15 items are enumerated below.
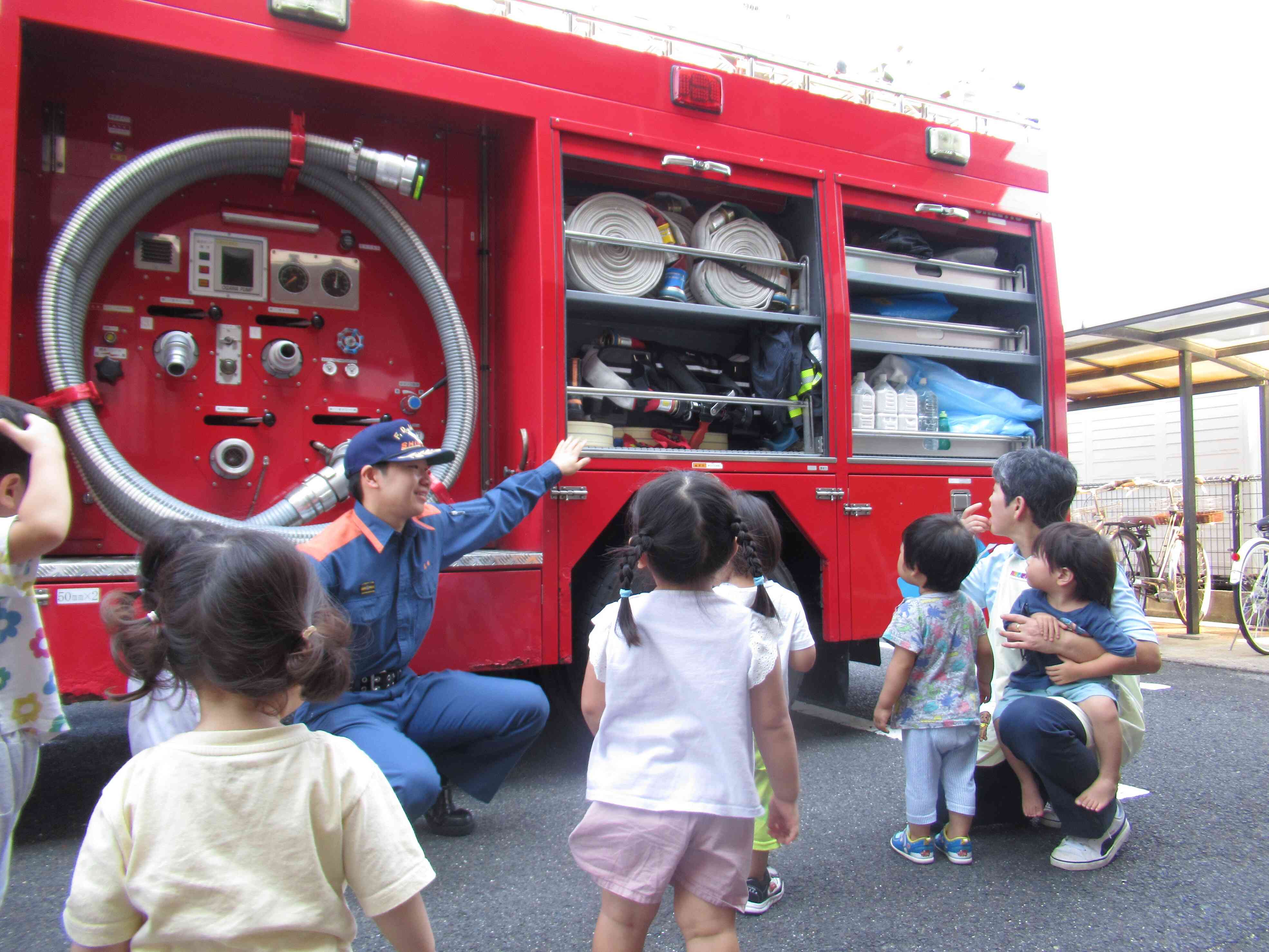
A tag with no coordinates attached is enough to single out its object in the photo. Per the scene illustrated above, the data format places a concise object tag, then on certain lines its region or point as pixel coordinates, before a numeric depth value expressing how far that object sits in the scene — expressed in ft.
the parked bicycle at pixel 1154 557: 28.91
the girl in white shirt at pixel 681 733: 4.99
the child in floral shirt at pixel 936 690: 8.25
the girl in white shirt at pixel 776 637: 7.14
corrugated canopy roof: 20.15
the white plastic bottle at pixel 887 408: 13.11
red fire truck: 9.12
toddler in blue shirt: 8.16
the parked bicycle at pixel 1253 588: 21.63
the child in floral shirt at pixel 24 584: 5.25
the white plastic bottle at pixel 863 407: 12.92
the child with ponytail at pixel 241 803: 3.46
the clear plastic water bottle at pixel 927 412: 13.76
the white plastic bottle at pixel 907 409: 13.32
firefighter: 8.00
